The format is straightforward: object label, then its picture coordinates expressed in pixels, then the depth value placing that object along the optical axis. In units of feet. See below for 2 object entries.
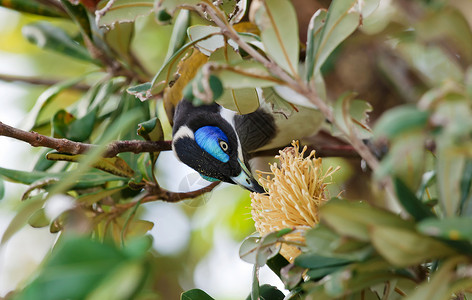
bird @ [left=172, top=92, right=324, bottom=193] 6.42
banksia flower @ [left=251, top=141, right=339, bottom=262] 6.26
